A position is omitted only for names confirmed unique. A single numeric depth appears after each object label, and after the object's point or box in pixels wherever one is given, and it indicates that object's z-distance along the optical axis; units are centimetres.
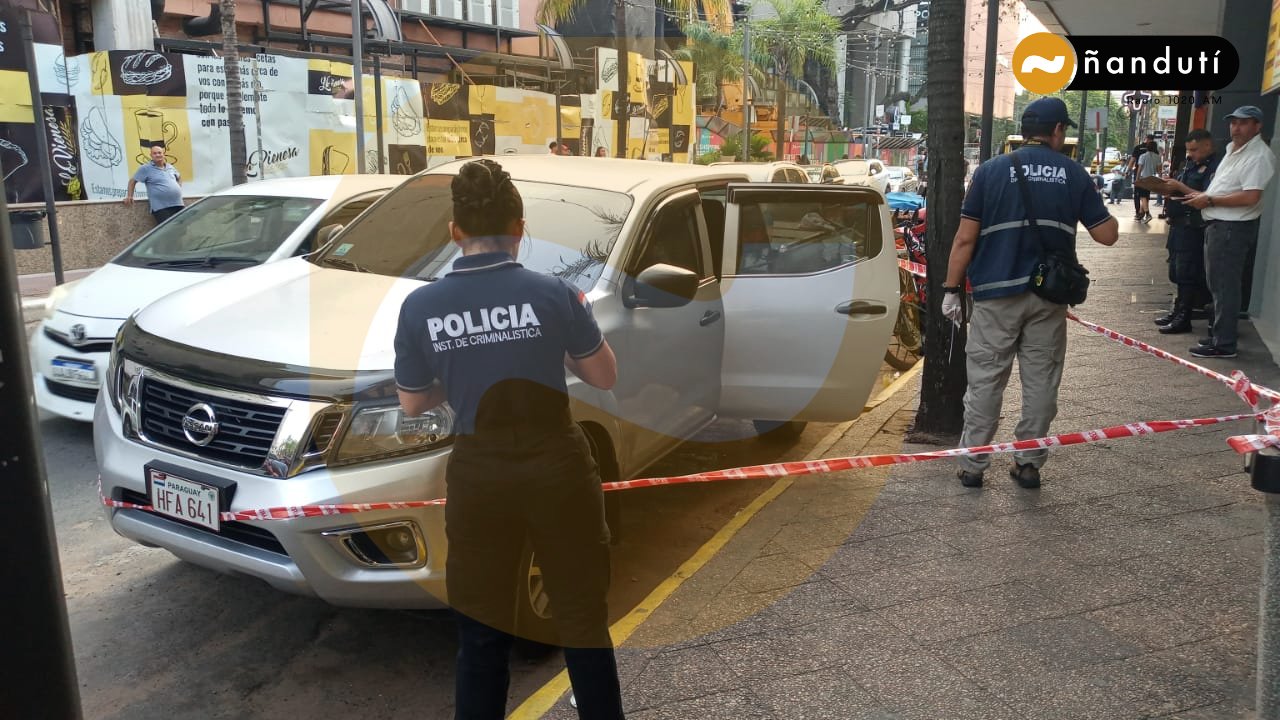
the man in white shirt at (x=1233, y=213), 765
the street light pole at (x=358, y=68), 1702
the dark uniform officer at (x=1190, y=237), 896
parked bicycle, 912
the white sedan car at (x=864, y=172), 2262
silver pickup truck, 337
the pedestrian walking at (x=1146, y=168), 2447
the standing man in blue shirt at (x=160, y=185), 1280
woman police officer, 260
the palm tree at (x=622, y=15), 2580
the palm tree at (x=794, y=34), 5459
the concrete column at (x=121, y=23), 1877
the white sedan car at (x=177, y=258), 620
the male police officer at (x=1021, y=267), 493
